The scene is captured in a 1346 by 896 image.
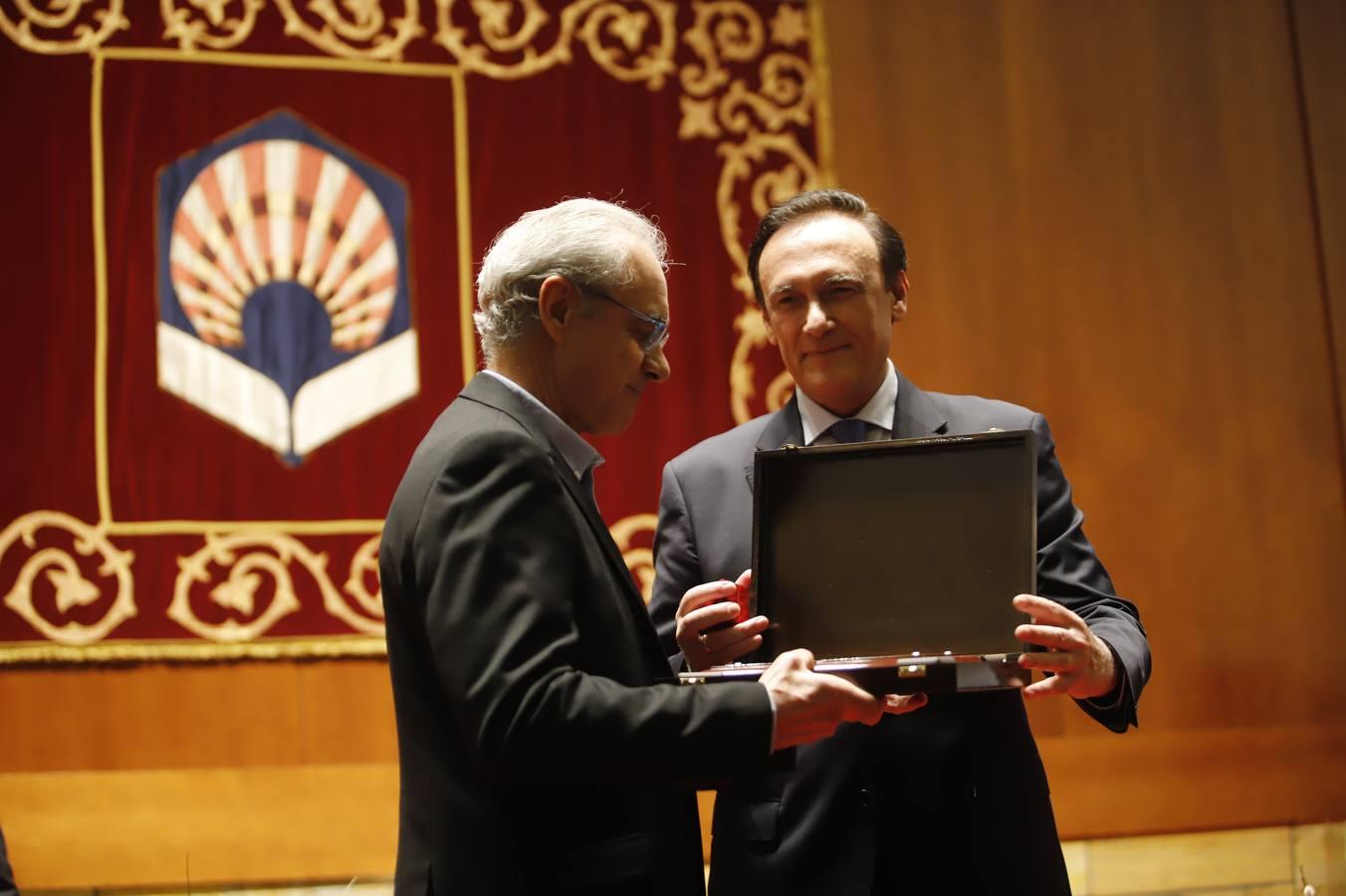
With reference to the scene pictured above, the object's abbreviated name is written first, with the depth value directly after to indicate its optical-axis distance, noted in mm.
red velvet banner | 3447
